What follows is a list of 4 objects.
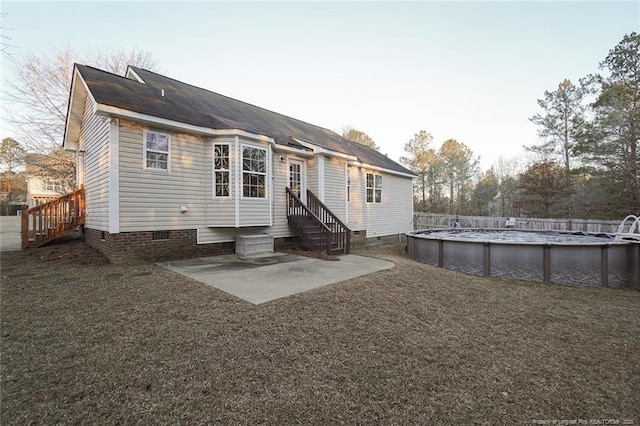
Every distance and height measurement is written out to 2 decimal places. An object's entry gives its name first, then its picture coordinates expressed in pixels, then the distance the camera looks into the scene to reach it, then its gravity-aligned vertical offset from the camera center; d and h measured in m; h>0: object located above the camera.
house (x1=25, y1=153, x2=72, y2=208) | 15.52 +2.38
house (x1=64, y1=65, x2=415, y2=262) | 6.92 +1.33
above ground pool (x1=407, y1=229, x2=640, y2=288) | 6.86 -1.27
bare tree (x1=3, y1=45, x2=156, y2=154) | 14.82 +6.60
